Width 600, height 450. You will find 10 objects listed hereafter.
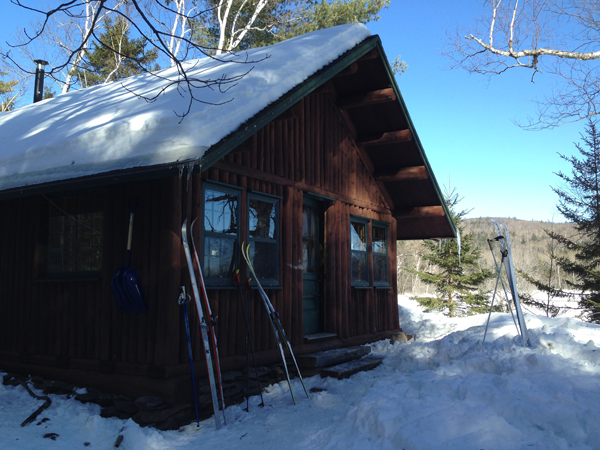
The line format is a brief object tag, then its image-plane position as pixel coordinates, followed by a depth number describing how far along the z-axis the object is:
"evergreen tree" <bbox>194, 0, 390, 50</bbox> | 22.48
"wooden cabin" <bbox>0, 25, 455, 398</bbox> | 5.51
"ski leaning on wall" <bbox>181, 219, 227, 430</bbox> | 5.08
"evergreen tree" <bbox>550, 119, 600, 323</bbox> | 19.22
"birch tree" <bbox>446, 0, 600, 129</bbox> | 12.84
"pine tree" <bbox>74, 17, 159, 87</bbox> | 21.80
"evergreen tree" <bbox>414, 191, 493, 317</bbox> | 19.58
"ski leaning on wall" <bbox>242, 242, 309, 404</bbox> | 6.06
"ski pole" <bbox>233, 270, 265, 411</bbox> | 5.82
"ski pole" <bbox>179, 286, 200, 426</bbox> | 5.23
